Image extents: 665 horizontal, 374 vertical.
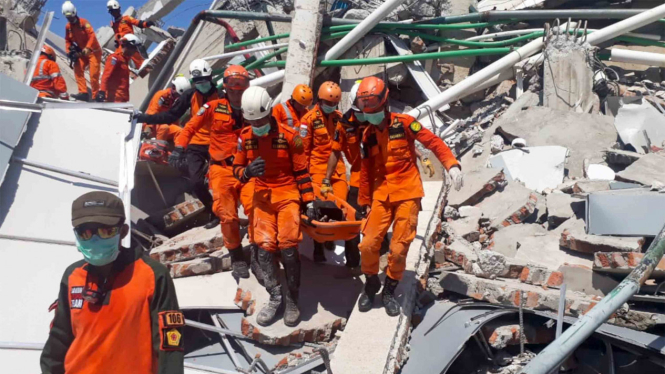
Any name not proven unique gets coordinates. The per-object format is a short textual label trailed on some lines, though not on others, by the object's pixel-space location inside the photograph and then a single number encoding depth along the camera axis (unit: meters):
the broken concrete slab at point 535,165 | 6.92
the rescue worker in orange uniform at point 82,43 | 10.02
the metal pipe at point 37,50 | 6.47
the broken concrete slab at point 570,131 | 7.18
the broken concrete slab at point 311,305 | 4.64
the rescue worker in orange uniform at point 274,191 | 4.50
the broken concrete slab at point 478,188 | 6.69
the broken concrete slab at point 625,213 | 4.95
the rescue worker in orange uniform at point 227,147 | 5.34
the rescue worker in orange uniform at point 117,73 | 9.20
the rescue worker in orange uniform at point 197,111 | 6.04
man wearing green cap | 2.44
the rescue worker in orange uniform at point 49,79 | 8.95
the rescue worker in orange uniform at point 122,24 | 10.21
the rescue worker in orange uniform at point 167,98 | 7.16
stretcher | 4.41
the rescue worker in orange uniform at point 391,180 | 4.26
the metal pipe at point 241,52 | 8.64
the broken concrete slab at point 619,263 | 4.59
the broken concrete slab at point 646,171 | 5.90
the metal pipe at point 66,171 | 5.10
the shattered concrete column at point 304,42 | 7.80
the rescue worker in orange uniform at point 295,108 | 5.66
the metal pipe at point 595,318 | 3.14
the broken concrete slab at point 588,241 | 4.89
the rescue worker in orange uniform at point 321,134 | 5.46
